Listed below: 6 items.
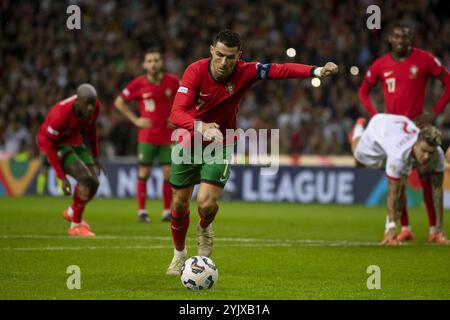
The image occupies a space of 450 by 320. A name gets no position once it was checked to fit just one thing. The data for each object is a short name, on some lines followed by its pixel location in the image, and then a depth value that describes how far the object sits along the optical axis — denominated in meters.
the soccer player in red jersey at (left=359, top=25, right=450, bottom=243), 12.96
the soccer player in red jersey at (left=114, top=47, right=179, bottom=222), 16.42
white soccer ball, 8.21
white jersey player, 12.08
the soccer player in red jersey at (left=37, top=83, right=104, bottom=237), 13.20
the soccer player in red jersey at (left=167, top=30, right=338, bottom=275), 8.95
